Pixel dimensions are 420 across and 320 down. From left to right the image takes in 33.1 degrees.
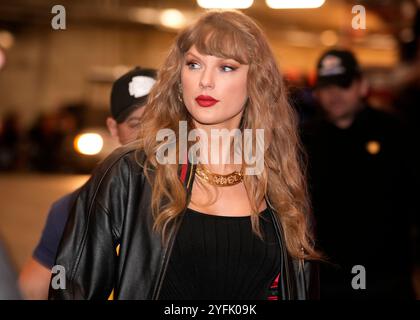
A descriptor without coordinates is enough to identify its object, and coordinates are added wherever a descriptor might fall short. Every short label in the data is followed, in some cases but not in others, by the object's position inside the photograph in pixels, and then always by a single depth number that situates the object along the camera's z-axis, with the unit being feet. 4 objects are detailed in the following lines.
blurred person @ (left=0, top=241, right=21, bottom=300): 3.62
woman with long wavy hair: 7.07
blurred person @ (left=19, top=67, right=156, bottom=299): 9.27
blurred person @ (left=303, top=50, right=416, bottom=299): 12.15
